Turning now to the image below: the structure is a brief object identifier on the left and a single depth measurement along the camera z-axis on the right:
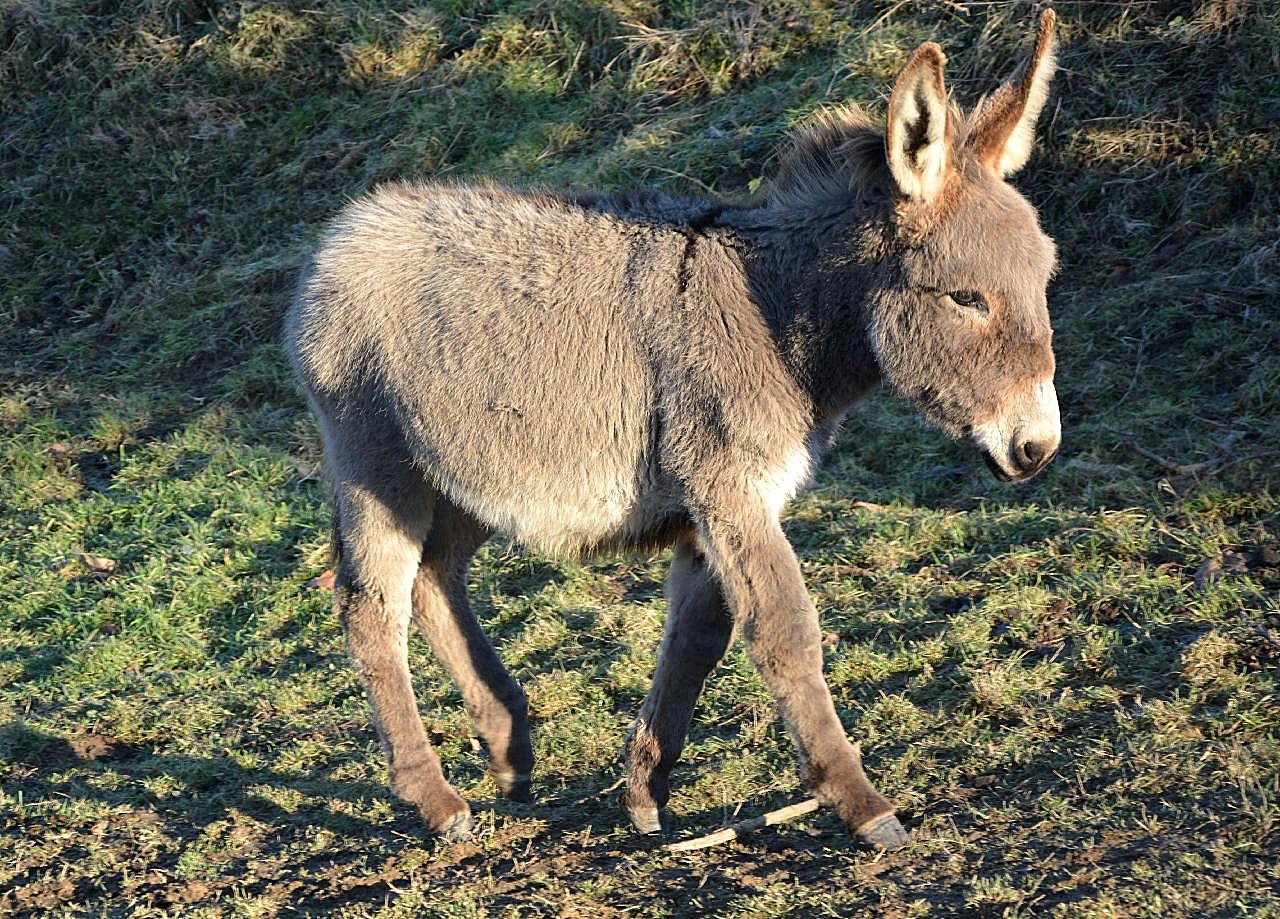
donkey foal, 7.46
